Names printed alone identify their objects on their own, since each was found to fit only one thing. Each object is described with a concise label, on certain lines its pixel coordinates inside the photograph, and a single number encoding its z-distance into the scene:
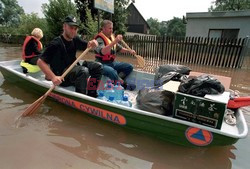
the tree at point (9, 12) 48.00
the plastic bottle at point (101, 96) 3.27
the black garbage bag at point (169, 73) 2.99
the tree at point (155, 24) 75.50
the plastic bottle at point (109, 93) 3.46
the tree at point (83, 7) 15.89
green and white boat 2.10
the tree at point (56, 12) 12.98
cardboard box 2.03
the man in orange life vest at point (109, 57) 3.59
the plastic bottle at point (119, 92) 3.43
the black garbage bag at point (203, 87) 2.23
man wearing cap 3.02
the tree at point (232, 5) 29.12
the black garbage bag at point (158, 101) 2.48
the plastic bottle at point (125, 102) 3.02
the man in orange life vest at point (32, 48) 4.70
